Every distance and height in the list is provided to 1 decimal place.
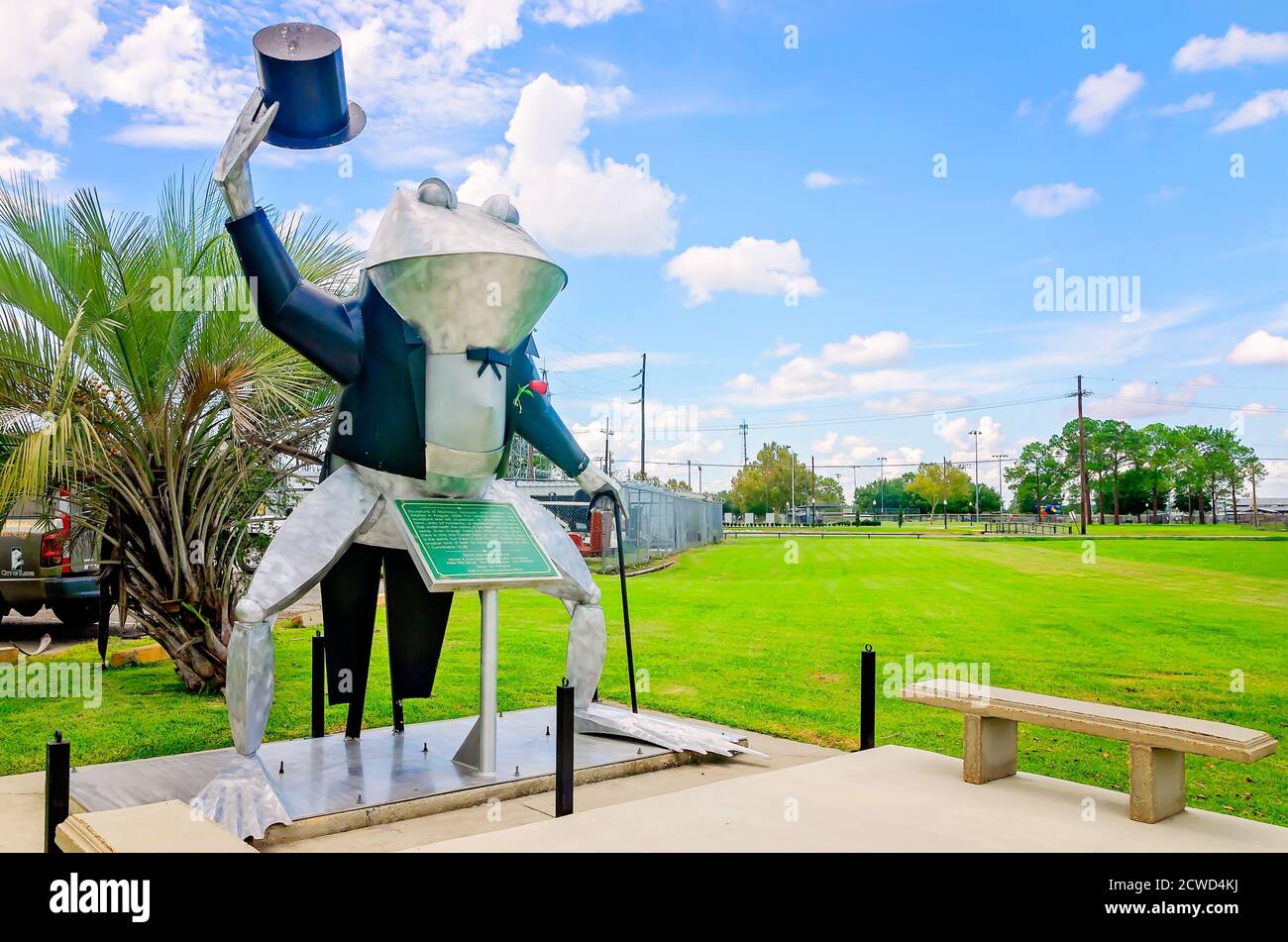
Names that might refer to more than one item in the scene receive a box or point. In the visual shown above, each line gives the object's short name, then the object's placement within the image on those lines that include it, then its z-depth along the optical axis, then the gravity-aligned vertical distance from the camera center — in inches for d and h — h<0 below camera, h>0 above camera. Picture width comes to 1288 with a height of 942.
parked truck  422.6 -30.5
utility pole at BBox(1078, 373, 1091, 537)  1782.7 +19.7
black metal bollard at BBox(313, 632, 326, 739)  246.2 -48.4
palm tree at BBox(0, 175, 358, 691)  263.7 +31.6
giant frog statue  180.9 +24.2
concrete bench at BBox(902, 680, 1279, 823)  159.6 -40.9
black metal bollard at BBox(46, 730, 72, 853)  144.9 -43.0
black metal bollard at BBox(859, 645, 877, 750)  224.1 -47.5
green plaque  193.0 -9.7
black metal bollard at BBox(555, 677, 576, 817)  168.7 -44.3
